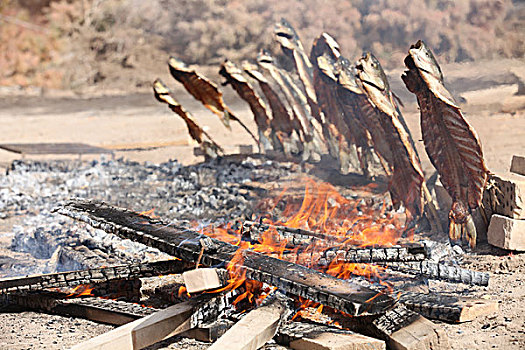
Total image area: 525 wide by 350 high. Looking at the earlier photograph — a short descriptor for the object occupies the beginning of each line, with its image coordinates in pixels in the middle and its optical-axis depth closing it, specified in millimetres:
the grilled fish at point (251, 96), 6812
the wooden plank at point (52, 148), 8555
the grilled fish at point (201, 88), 6613
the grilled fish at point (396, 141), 3979
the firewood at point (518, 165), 4078
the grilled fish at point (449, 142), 3543
